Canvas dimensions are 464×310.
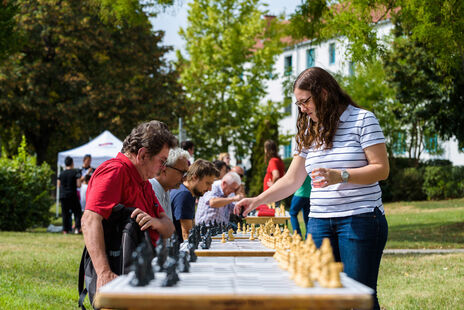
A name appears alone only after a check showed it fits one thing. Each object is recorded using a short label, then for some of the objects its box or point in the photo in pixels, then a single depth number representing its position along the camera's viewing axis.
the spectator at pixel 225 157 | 13.66
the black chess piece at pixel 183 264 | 2.48
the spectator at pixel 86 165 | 15.90
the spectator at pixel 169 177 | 4.82
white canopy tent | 18.30
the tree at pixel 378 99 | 34.06
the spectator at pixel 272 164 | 11.11
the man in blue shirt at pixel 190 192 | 5.87
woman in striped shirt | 3.70
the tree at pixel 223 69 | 33.62
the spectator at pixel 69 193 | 15.81
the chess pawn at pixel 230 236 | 4.24
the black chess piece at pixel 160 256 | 2.44
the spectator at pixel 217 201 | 7.18
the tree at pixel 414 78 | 19.64
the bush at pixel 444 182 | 28.22
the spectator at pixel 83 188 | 14.73
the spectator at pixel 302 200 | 9.62
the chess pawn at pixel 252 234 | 4.33
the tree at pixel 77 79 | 27.08
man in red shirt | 3.30
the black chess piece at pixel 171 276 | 2.08
